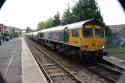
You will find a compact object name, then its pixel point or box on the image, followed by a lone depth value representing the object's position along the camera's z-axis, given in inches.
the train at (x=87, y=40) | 288.1
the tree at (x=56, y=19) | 987.2
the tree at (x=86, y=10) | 500.9
